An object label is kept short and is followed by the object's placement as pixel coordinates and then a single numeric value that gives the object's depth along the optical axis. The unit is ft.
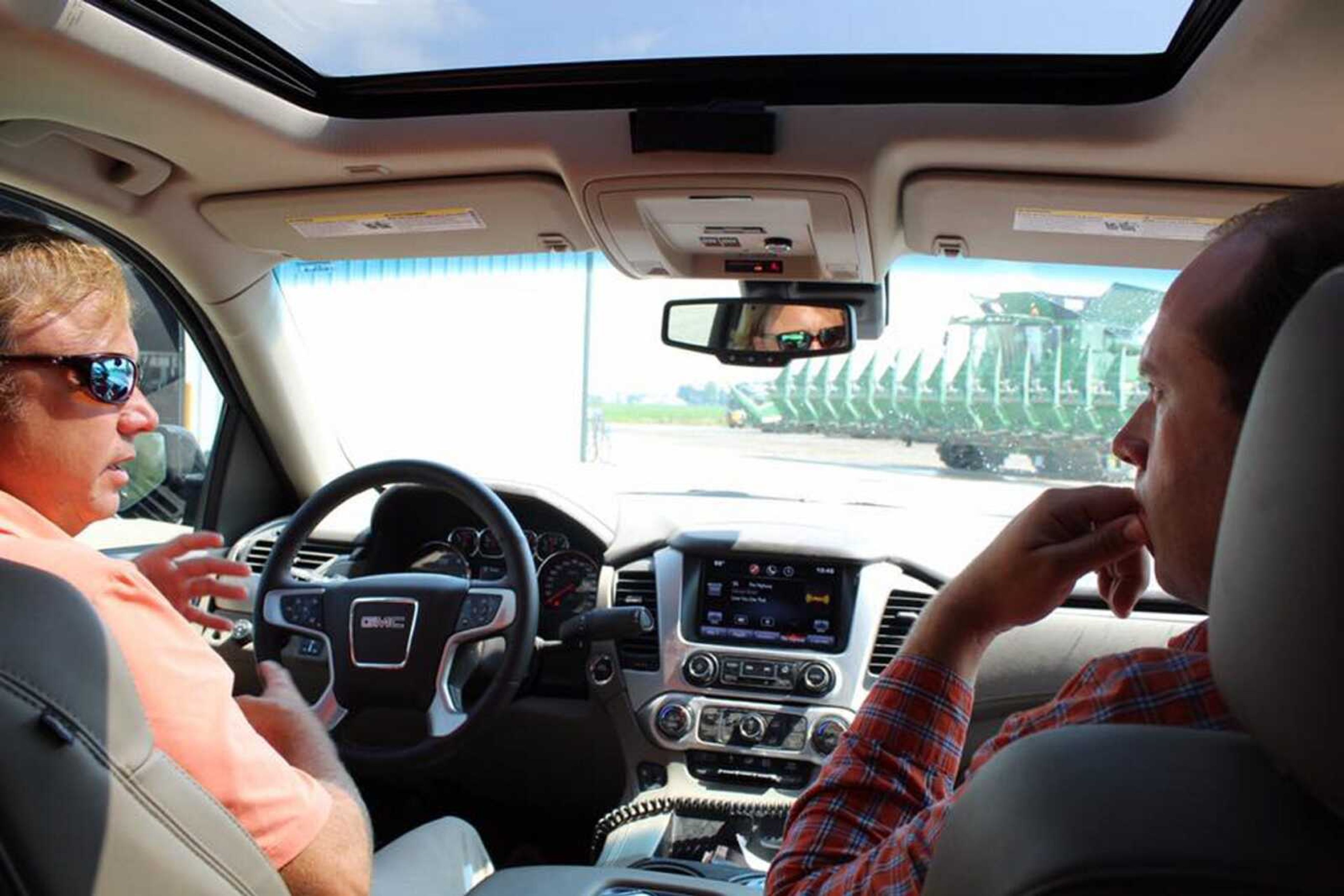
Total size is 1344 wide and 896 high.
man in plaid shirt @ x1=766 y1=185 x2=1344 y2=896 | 3.79
